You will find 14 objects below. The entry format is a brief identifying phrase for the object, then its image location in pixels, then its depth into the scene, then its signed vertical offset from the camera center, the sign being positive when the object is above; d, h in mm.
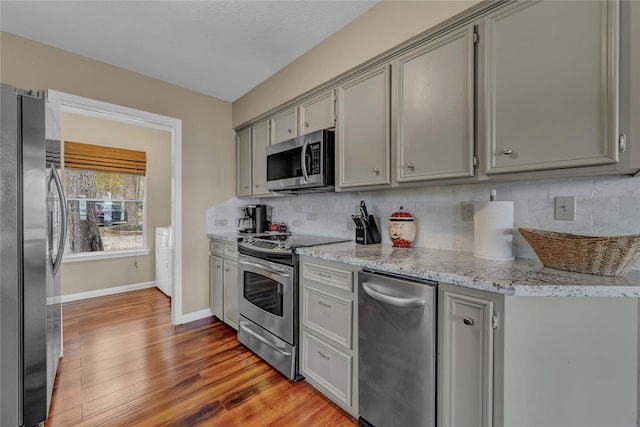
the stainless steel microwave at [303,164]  2059 +405
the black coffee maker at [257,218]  3146 -61
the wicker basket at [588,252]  979 -153
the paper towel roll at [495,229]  1373 -85
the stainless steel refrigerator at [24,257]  1360 -228
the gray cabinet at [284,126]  2464 +816
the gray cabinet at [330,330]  1555 -718
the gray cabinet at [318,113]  2115 +809
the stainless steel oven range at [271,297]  1901 -653
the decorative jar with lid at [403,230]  1859 -117
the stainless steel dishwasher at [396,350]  1197 -655
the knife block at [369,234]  2043 -159
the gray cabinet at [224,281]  2658 -705
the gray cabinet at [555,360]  1014 -552
